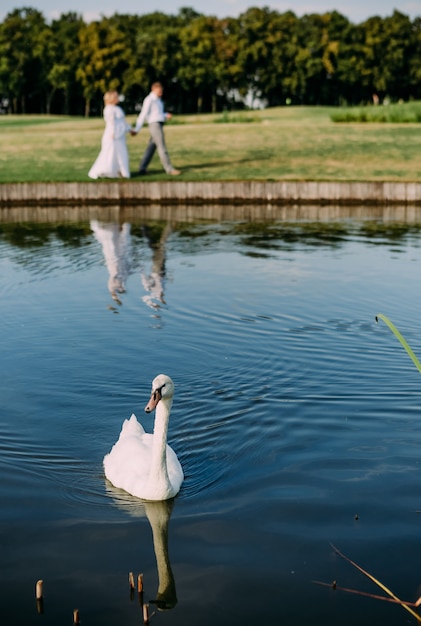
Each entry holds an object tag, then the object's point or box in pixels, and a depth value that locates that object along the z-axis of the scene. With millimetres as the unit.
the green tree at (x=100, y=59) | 91312
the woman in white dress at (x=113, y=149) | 25656
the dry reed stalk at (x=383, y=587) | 5243
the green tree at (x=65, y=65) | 91562
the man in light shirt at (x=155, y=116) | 24891
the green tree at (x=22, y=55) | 91062
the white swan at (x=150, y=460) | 6648
